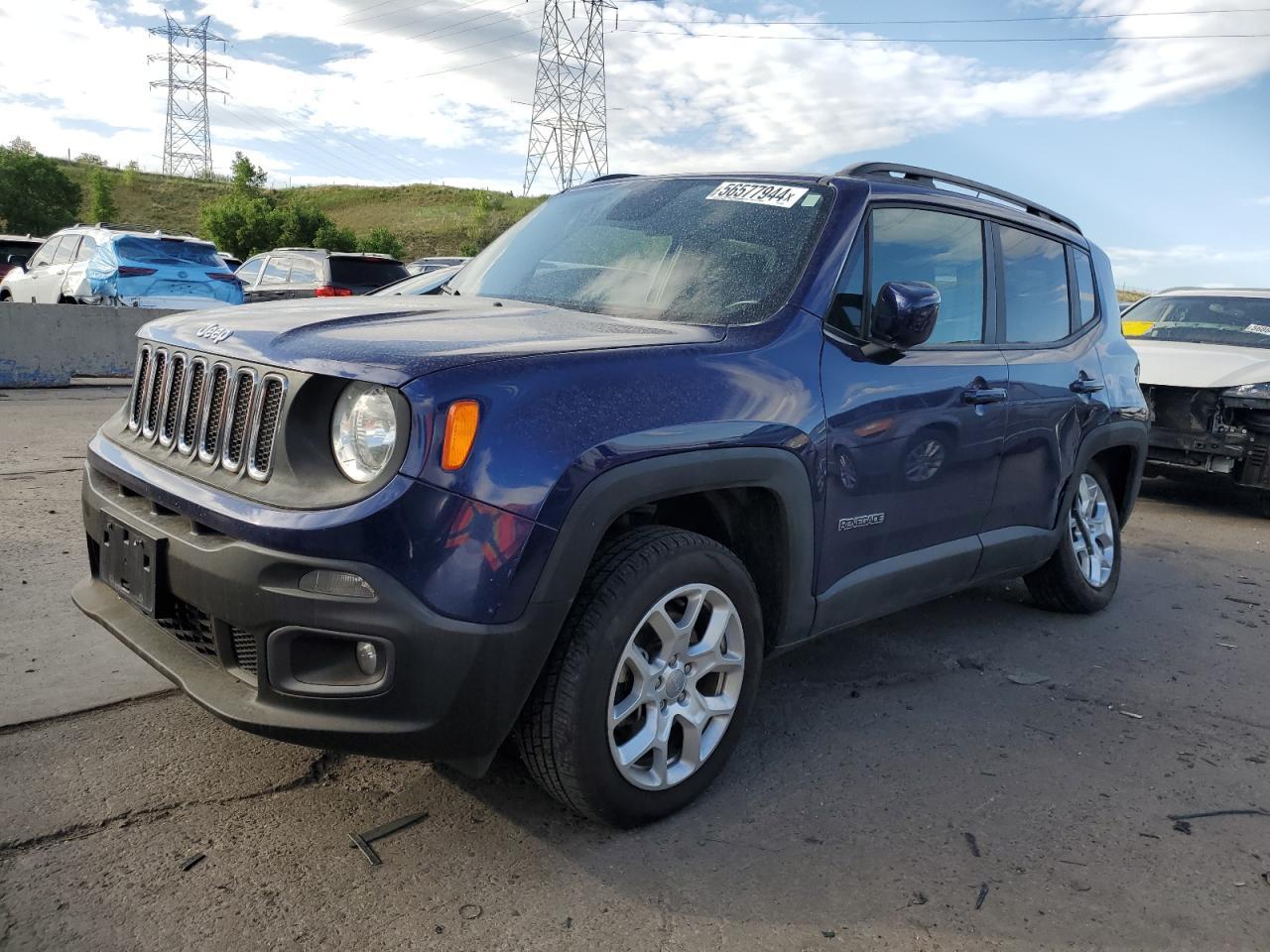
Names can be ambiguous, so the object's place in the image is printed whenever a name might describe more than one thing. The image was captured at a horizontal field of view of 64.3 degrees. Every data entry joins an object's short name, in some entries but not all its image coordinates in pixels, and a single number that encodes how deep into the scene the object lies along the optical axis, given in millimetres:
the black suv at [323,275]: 14375
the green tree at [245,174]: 69250
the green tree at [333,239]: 53656
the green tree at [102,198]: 62969
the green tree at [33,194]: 57250
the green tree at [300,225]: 54281
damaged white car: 7312
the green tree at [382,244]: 54562
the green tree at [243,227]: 54281
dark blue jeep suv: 2242
